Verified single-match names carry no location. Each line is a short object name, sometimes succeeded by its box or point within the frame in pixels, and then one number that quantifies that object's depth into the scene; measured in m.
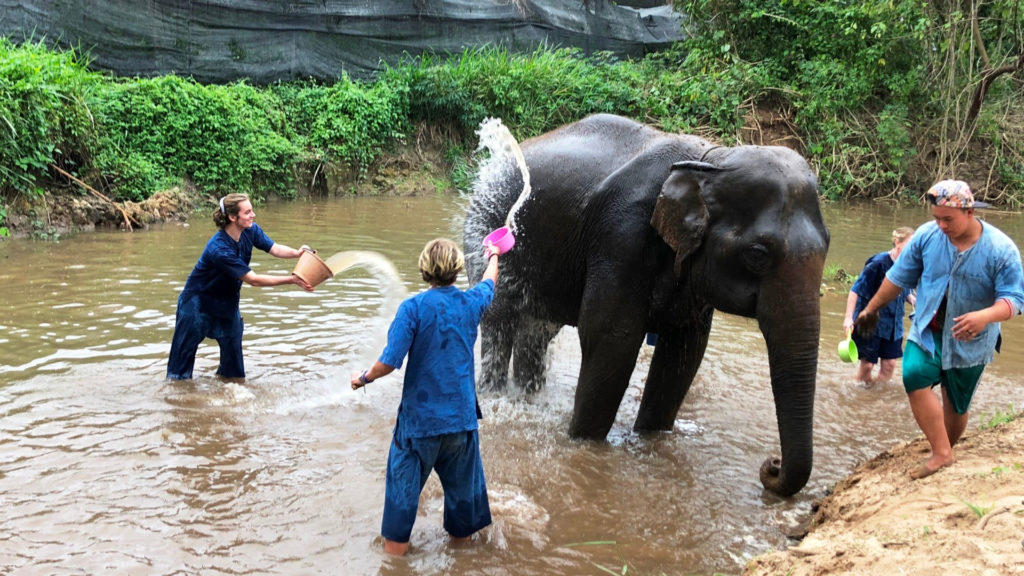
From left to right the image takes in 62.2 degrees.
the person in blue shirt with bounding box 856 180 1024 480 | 3.92
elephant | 4.34
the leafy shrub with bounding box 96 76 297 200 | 13.02
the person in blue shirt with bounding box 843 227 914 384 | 6.33
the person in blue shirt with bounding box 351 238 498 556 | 3.65
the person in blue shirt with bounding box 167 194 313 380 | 5.72
